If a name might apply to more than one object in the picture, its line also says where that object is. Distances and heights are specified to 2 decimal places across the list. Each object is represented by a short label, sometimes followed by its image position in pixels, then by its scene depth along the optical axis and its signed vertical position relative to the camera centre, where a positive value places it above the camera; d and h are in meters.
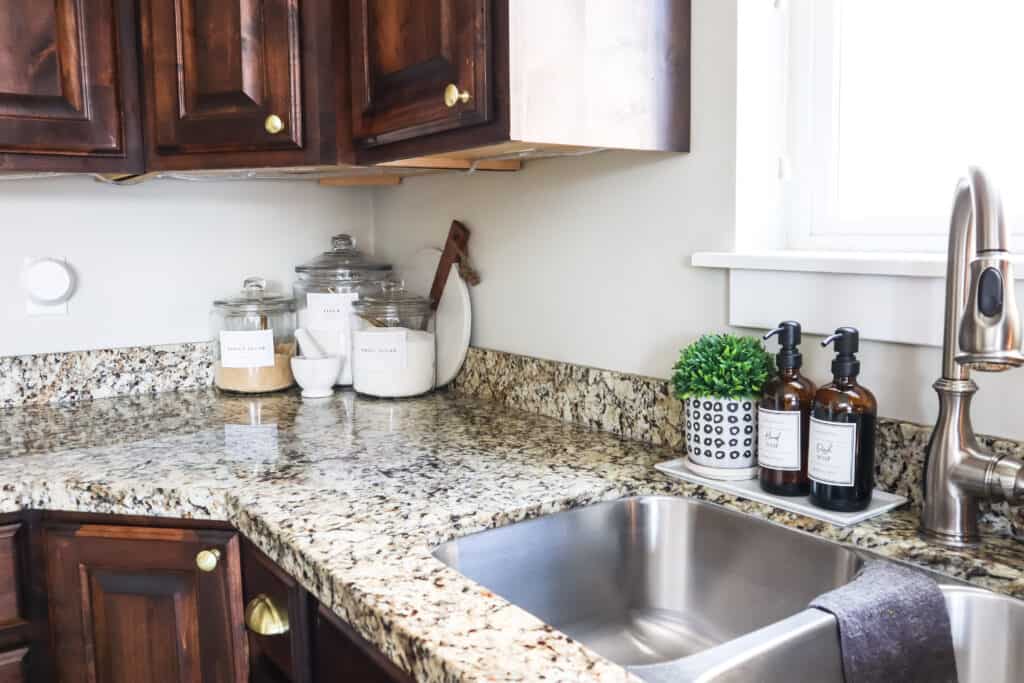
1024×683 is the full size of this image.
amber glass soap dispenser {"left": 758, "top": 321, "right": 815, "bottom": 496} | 1.05 -0.21
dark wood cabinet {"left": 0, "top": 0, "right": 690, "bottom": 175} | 1.15 +0.26
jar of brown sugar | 1.83 -0.19
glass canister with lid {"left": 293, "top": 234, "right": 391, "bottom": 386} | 1.87 -0.09
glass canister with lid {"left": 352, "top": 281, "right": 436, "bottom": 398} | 1.76 -0.20
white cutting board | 1.80 -0.14
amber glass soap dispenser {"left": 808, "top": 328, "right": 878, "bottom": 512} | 0.97 -0.21
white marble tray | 0.99 -0.31
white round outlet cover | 1.73 -0.05
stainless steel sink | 1.01 -0.40
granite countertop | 0.76 -0.31
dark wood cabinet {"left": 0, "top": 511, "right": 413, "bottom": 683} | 1.15 -0.48
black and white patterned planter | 1.13 -0.24
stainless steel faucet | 0.84 -0.11
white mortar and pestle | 1.81 -0.25
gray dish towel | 0.78 -0.35
